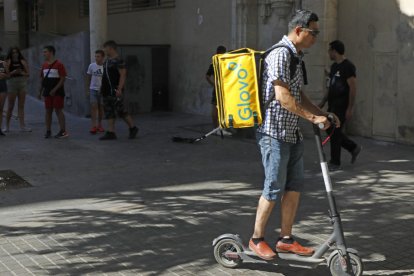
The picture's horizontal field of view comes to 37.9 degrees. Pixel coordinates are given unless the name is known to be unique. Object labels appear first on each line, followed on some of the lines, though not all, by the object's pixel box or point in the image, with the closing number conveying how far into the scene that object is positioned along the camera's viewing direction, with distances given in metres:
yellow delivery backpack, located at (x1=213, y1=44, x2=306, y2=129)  4.49
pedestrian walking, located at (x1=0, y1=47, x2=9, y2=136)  11.44
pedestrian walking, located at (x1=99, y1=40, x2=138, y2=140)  10.91
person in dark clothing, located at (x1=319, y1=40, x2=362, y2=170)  8.08
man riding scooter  4.35
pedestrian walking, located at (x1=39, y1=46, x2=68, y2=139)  11.15
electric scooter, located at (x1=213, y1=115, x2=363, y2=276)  4.29
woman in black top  11.73
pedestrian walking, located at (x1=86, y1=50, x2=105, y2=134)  11.86
